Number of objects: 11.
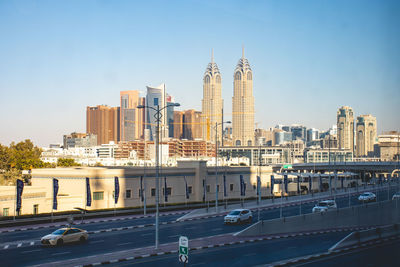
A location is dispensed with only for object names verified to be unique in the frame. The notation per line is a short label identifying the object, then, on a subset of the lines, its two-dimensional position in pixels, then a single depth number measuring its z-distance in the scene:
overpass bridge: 135.25
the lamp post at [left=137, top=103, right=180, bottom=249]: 36.31
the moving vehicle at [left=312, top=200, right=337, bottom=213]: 63.55
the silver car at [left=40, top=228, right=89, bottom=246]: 37.66
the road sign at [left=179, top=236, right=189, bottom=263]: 23.26
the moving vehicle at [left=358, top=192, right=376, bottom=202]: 80.50
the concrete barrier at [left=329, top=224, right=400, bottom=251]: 39.97
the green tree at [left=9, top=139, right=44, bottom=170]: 107.75
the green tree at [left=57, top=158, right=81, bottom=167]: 136.88
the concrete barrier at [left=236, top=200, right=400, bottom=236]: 45.44
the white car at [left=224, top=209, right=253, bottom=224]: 52.28
